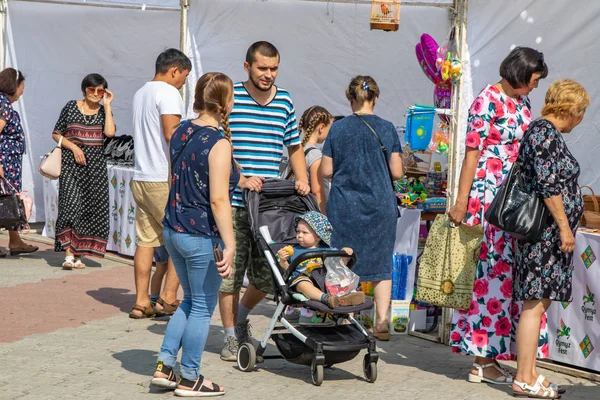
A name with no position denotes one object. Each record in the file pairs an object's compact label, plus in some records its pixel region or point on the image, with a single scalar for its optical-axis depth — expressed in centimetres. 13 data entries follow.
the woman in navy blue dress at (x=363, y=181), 1088
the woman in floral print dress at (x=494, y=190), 934
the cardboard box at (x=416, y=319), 1209
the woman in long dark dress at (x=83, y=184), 1537
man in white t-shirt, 1199
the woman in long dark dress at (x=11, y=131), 1614
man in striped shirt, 1010
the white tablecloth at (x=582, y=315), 988
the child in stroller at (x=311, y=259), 933
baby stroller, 935
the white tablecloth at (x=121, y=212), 1651
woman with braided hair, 837
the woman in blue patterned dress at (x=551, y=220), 870
